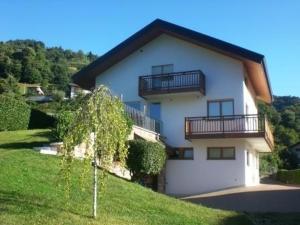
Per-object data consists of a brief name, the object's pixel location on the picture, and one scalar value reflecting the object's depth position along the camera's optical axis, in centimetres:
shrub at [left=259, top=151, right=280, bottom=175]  3326
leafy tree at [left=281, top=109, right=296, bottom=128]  4890
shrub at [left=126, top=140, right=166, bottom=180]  1519
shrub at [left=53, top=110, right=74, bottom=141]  1392
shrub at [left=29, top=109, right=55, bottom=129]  2308
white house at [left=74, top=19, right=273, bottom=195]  1832
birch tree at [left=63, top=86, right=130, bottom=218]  763
